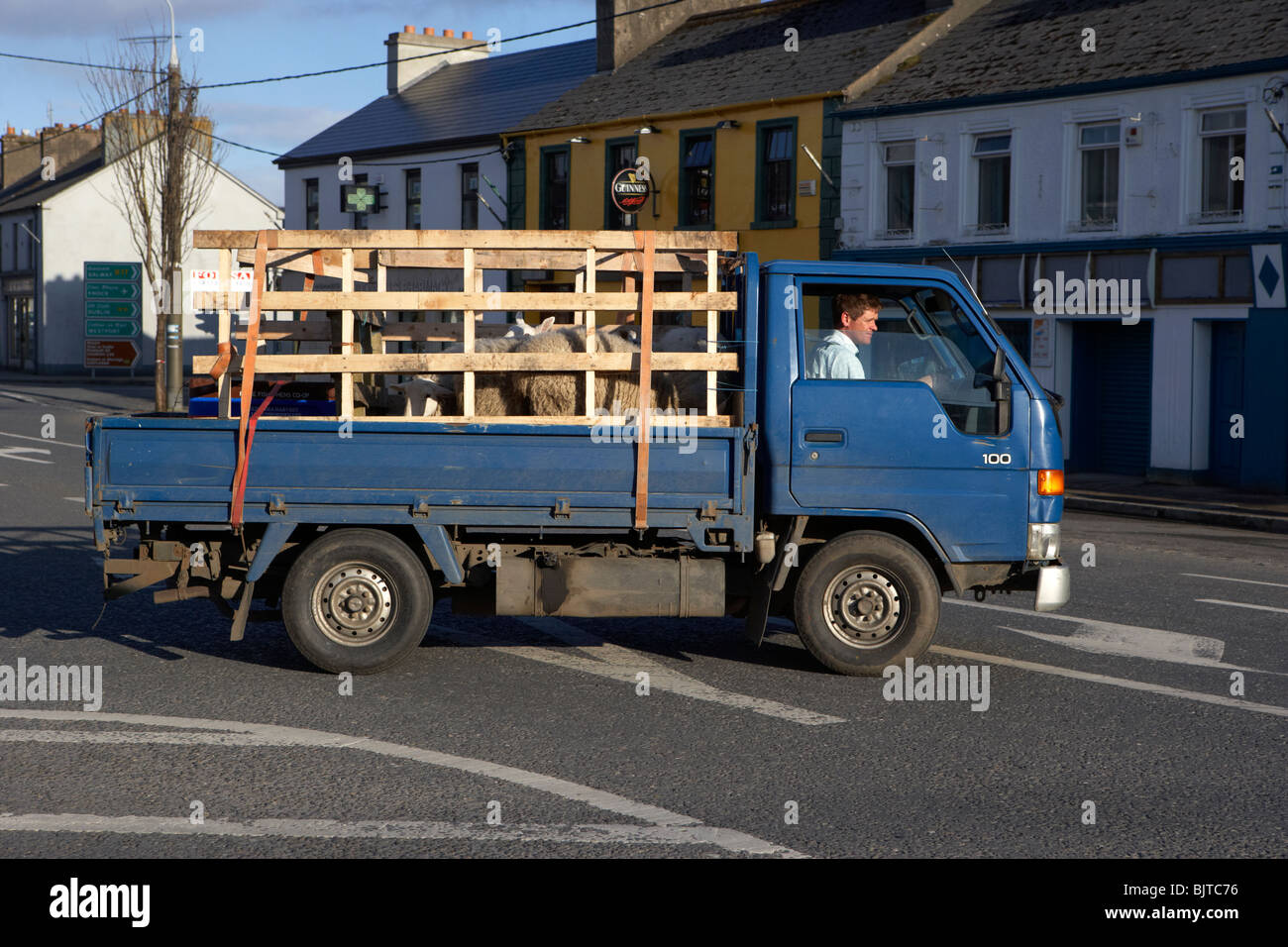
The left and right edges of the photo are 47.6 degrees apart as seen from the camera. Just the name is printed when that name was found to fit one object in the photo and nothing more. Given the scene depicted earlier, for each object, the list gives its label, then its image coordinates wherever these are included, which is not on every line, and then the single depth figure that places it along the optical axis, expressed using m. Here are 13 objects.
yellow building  27.69
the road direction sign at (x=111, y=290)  45.53
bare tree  33.34
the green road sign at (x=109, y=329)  45.94
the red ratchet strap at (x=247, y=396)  7.62
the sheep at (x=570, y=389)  7.84
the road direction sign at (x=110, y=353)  46.47
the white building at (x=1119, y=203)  21.00
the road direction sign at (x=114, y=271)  45.44
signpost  45.62
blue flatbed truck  7.65
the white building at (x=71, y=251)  58.94
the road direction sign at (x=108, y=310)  45.68
